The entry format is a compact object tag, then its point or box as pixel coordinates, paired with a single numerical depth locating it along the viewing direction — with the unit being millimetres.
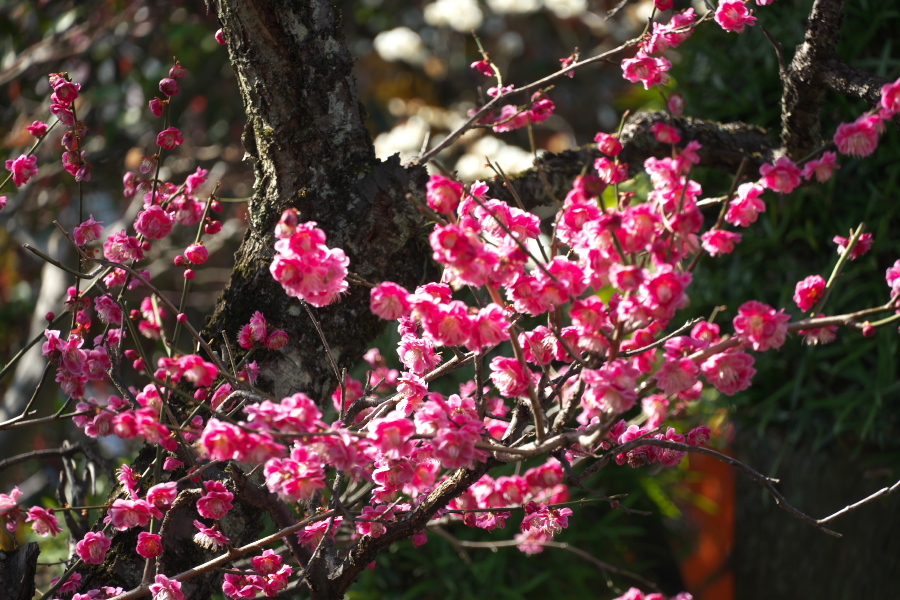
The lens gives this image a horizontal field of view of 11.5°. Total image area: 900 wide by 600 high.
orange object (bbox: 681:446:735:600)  6307
